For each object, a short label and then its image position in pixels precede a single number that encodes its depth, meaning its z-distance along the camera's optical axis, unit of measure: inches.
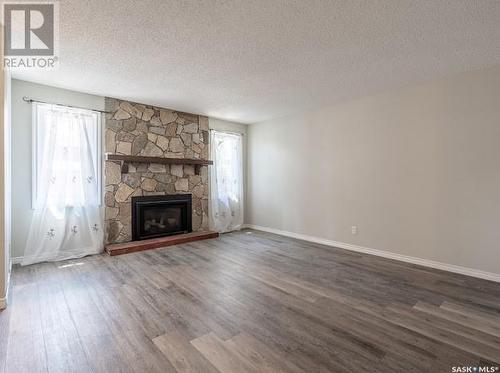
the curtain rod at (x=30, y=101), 132.8
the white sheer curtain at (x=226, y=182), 211.2
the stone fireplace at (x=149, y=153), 162.2
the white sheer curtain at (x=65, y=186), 135.7
